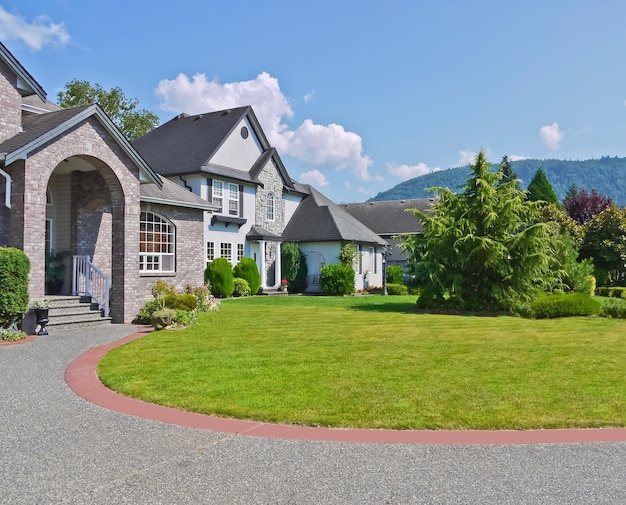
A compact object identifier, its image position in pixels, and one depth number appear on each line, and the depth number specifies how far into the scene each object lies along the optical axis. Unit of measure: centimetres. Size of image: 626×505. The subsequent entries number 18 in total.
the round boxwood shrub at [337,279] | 2819
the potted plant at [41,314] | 1206
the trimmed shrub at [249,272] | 2583
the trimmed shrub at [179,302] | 1507
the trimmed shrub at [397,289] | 3180
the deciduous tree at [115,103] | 4144
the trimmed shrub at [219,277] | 2370
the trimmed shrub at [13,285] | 1142
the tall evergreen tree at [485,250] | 1833
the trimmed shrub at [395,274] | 3531
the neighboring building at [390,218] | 4253
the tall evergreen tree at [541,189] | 4510
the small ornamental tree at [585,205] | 4138
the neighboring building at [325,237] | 3047
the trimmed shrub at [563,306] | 1734
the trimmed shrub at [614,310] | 1731
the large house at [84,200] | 1252
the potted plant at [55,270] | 1577
